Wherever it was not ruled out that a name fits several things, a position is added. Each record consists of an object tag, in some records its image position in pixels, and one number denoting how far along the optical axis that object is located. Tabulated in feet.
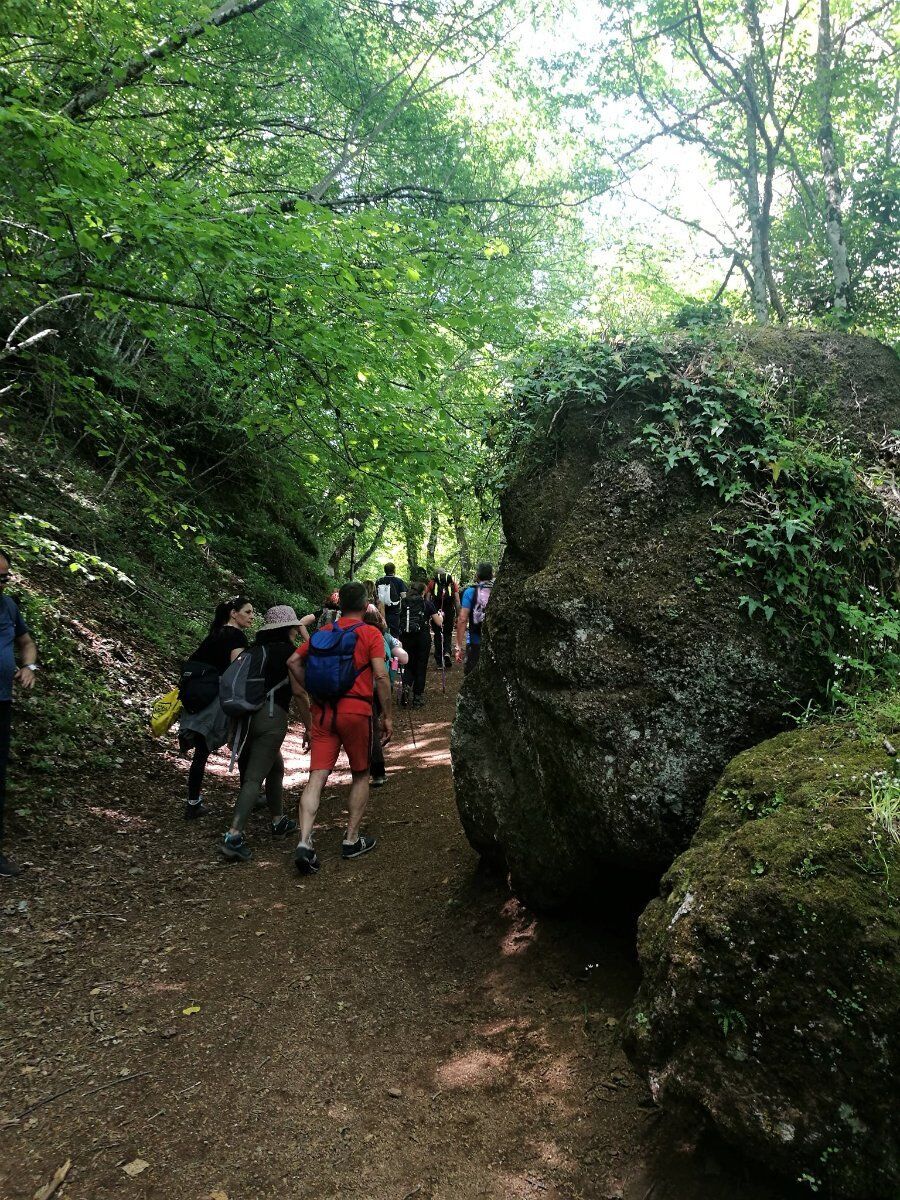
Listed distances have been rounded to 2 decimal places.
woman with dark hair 21.17
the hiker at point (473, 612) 32.78
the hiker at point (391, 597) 38.40
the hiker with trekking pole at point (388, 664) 24.14
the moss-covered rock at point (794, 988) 6.48
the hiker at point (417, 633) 37.11
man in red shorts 18.60
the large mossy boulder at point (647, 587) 11.34
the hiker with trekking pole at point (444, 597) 41.81
